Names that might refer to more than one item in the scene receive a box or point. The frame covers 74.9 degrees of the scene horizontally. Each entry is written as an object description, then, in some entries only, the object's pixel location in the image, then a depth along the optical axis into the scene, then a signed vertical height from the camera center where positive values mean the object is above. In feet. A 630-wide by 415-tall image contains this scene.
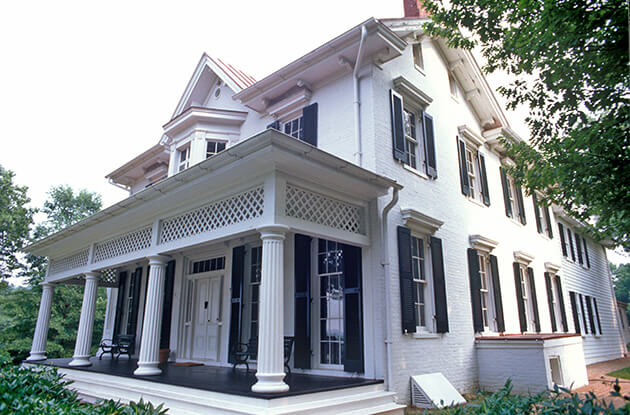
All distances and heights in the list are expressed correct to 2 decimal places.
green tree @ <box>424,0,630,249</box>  18.94 +12.54
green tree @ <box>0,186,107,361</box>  70.15 +3.22
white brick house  20.56 +6.00
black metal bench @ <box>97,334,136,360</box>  34.88 -0.96
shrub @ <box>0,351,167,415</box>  11.66 -2.06
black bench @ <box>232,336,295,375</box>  24.89 -1.15
